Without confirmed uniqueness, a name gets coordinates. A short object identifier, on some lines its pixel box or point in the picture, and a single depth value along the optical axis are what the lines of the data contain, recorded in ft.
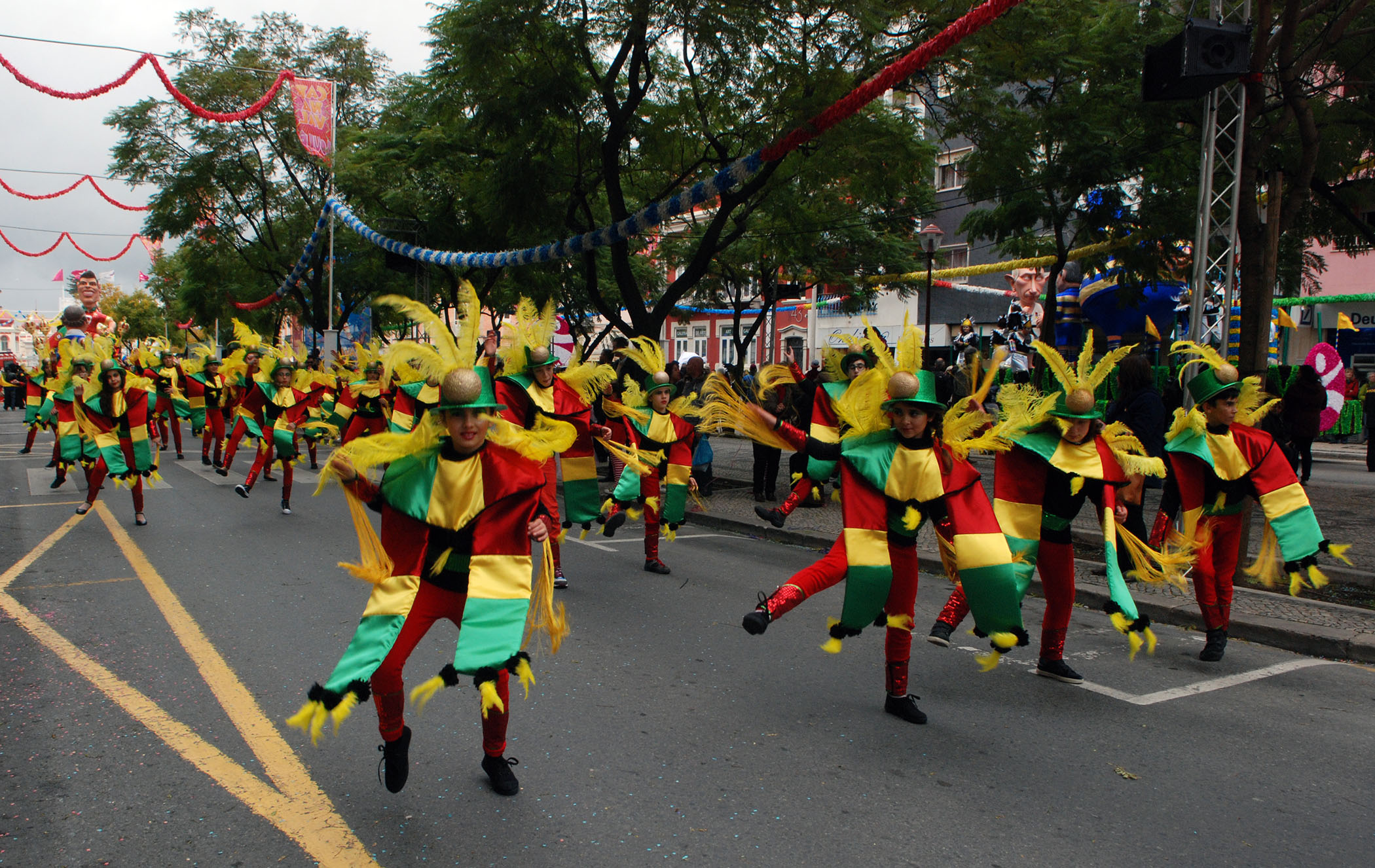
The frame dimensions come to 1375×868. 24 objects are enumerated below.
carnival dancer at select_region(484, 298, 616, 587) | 21.53
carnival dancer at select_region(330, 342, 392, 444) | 31.96
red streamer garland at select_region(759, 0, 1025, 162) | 21.59
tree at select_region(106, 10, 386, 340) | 82.43
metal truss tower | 26.58
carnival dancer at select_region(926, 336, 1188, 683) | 15.14
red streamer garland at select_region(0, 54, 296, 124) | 45.16
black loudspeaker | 24.26
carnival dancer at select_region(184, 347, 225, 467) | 47.16
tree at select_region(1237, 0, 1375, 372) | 31.91
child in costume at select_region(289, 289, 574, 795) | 10.55
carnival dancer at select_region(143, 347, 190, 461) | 47.69
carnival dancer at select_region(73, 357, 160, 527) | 29.60
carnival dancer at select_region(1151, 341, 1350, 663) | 17.22
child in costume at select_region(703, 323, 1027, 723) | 13.60
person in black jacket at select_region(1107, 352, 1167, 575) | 24.32
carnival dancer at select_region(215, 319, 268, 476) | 38.83
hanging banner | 64.90
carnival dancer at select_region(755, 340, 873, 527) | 22.89
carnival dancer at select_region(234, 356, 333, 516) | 35.47
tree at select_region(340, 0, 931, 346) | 34.35
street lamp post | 55.72
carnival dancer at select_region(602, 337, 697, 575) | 24.49
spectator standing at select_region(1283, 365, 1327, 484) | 38.81
